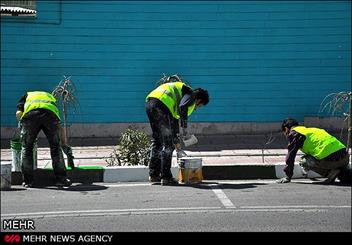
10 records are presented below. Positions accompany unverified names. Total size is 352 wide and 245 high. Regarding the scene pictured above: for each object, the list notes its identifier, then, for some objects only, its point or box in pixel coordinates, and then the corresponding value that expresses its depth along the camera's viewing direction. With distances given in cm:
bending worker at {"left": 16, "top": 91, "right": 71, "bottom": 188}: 1659
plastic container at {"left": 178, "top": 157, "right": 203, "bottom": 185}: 1687
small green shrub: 1864
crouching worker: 1667
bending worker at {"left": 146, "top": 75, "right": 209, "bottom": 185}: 1669
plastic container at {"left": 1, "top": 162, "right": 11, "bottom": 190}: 1625
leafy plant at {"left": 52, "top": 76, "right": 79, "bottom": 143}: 1959
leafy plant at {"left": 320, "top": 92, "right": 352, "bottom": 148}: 2644
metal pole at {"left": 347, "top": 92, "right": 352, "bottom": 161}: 1911
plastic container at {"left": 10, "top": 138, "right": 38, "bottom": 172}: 1734
